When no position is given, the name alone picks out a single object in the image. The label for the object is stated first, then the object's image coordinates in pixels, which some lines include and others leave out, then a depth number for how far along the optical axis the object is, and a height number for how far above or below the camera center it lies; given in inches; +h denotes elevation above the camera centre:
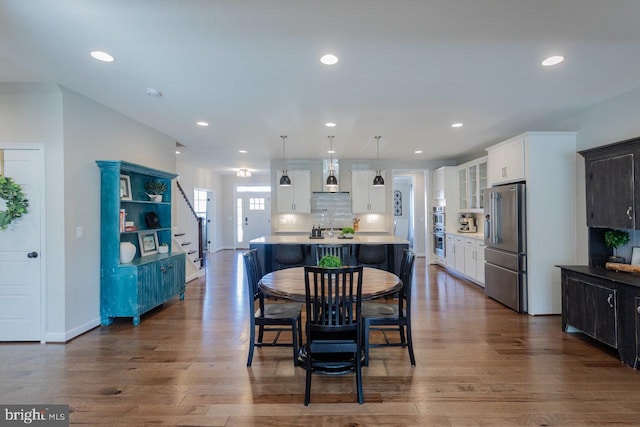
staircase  242.6 -23.9
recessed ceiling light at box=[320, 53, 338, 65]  101.7 +52.8
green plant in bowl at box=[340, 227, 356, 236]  219.3 -11.8
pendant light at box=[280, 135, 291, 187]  219.9 +25.5
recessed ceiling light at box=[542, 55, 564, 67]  103.6 +52.3
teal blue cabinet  149.0 -18.9
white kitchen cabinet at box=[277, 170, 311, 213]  292.0 +22.9
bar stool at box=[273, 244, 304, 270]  190.5 -23.7
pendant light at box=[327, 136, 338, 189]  218.1 +24.6
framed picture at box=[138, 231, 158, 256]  176.3 -14.1
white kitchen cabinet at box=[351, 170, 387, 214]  293.0 +20.3
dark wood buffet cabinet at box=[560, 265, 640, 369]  105.3 -36.3
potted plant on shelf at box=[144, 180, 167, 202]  181.3 +17.1
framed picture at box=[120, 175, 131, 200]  157.0 +16.3
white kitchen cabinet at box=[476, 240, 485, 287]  211.0 -33.5
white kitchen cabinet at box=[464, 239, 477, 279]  222.8 -32.8
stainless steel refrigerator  161.9 -18.3
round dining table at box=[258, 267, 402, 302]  95.7 -23.6
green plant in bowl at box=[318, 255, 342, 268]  109.4 -16.5
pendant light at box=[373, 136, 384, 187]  221.8 +24.7
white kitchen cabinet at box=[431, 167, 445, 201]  281.4 +28.2
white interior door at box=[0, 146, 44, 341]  128.6 -17.3
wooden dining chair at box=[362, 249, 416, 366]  105.0 -35.2
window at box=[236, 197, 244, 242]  430.3 -7.5
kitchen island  196.5 -22.0
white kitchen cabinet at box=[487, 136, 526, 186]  163.5 +29.6
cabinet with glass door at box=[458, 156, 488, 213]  233.6 +23.9
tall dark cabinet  116.4 +11.0
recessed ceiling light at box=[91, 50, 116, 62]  99.3 +53.9
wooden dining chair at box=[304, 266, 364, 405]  85.8 -31.5
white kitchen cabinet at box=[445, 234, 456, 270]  259.8 -32.2
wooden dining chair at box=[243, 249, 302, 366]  107.9 -35.5
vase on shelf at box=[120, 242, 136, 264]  152.4 -16.7
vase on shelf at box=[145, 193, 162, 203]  180.5 +12.6
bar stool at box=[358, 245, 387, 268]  189.0 -24.1
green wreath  123.5 +8.4
